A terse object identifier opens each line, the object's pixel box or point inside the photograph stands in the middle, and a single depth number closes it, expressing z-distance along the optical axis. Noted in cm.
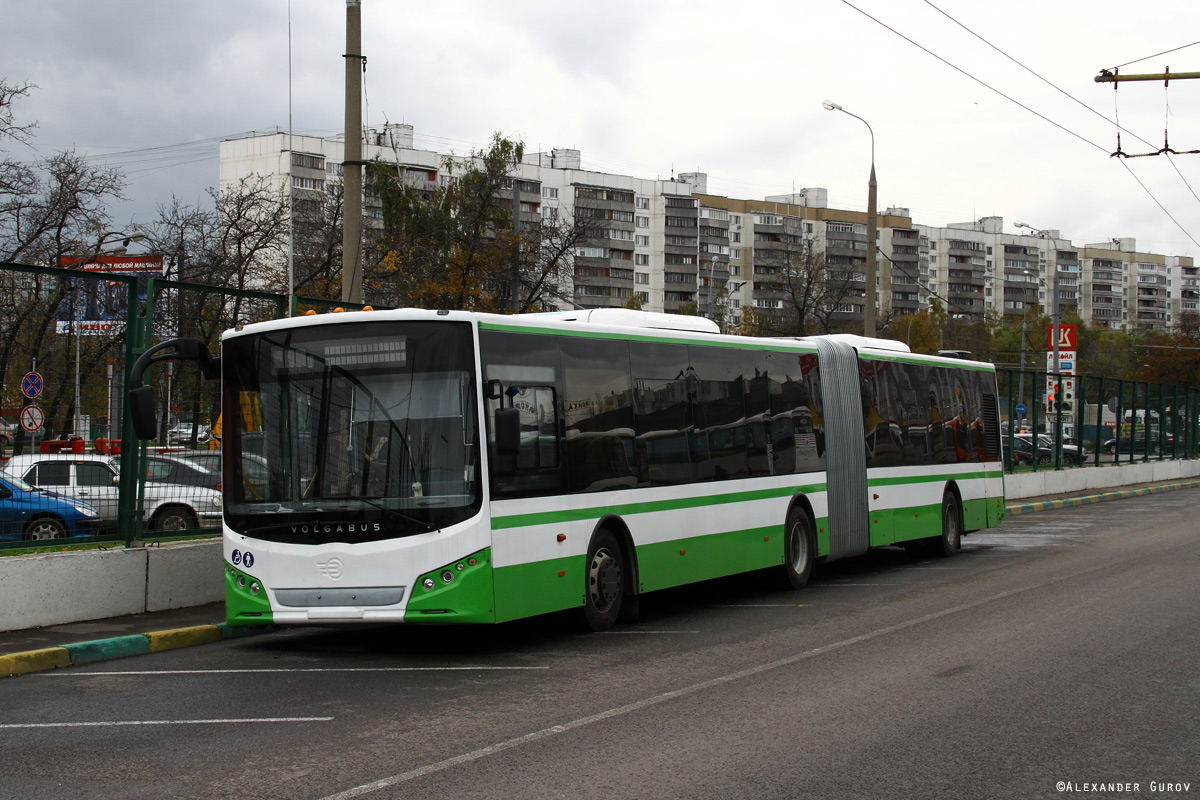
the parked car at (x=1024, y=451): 3227
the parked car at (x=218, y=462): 1001
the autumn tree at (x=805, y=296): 6028
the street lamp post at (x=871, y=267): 2578
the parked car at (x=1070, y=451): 3462
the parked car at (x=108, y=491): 1062
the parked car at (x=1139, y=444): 3900
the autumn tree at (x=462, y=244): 4247
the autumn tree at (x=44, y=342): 1047
